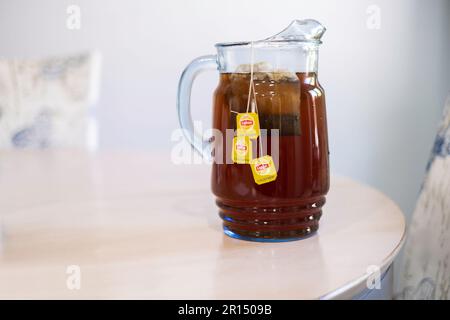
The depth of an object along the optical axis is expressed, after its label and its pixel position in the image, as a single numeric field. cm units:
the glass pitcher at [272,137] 67
